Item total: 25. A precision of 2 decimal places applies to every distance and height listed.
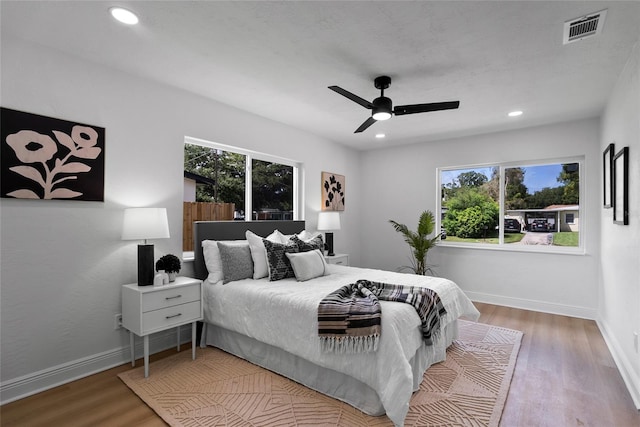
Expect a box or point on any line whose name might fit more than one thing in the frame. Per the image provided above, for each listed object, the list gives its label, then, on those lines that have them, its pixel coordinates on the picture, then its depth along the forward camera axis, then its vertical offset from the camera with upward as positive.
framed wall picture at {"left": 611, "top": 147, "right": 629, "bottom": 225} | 2.63 +0.24
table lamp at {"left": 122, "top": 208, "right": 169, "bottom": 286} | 2.67 -0.14
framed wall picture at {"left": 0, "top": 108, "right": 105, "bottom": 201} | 2.31 +0.43
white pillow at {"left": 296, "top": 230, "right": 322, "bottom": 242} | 3.94 -0.27
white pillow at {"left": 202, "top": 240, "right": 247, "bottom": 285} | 3.21 -0.45
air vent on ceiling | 2.03 +1.24
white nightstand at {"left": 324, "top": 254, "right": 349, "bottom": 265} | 4.64 -0.65
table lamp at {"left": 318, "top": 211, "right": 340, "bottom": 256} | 4.88 -0.14
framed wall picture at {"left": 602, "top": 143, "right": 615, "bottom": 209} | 3.17 +0.42
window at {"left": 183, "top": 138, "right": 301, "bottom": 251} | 3.53 +0.36
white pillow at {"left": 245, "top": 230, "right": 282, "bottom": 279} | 3.30 -0.43
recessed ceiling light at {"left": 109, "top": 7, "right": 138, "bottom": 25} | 2.01 +1.26
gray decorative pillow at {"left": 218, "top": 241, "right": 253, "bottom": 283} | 3.19 -0.48
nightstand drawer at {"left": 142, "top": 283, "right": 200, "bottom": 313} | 2.59 -0.70
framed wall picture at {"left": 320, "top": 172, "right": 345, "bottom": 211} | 5.20 +0.39
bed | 2.11 -0.93
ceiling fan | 2.73 +0.93
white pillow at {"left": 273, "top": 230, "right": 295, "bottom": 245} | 3.70 -0.28
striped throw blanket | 2.17 -0.71
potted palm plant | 4.98 -0.39
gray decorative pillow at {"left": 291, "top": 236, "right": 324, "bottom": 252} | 3.52 -0.33
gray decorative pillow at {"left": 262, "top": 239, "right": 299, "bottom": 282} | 3.22 -0.47
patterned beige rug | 2.10 -1.32
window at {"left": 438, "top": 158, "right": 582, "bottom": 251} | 4.45 +0.16
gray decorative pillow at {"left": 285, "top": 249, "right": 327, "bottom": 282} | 3.22 -0.51
